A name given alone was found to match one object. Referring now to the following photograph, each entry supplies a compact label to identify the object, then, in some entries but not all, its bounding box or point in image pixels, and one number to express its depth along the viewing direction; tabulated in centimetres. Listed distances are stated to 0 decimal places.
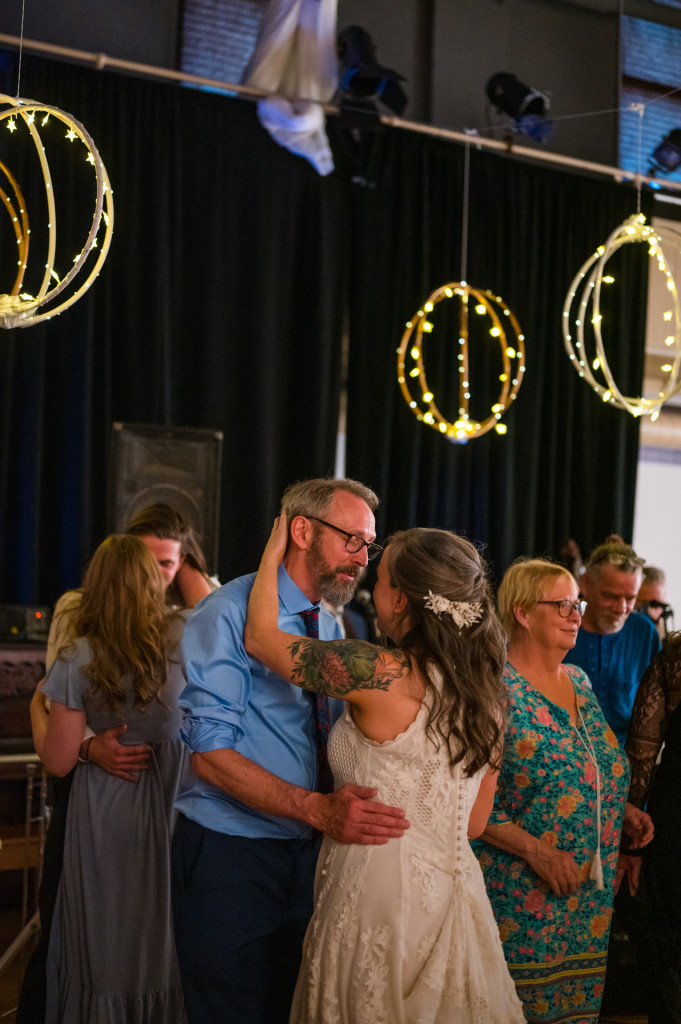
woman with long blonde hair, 305
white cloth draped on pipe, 598
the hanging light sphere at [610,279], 376
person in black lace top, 283
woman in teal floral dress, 275
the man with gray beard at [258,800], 224
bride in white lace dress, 210
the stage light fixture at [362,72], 601
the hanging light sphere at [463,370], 475
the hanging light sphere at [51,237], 227
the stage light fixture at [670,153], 700
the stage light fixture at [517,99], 665
